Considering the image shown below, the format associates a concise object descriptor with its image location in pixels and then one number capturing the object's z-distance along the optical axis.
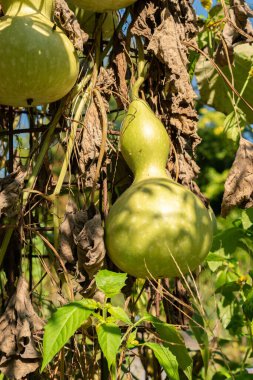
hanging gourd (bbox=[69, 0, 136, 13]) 1.83
